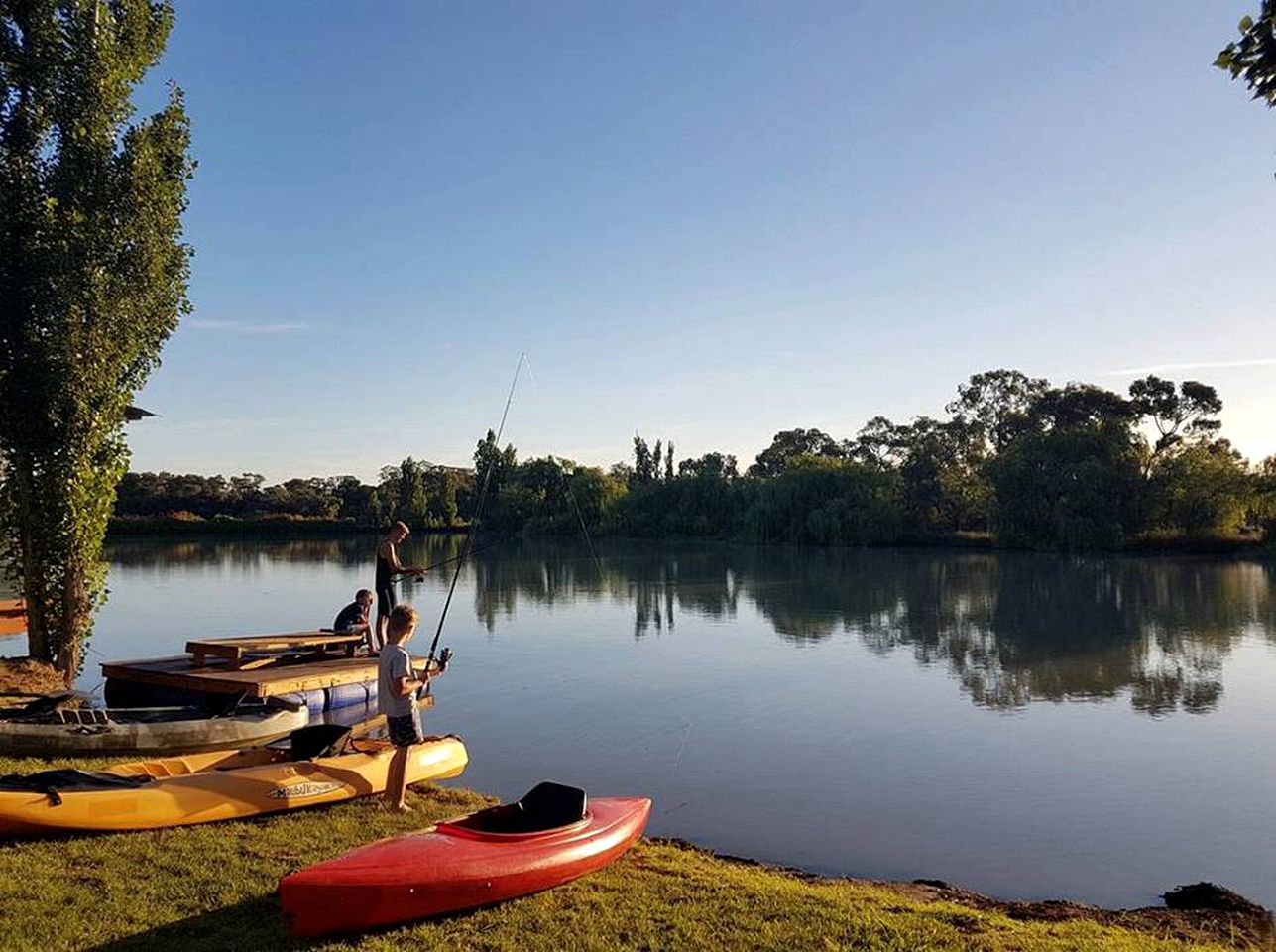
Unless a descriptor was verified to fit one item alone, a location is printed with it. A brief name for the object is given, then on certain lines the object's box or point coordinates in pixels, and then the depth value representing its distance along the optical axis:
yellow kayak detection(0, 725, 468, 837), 5.54
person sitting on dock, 13.04
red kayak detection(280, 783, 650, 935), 4.39
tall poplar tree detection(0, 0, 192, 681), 10.72
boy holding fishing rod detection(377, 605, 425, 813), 6.19
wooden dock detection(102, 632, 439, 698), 10.06
